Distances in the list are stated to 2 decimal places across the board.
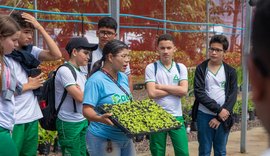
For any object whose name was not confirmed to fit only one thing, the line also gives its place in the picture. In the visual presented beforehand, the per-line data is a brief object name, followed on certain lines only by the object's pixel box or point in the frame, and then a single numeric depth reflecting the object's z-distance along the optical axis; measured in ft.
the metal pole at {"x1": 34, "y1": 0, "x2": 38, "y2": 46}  20.06
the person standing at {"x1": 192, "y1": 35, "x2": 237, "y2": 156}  16.42
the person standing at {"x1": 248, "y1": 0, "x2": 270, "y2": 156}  2.82
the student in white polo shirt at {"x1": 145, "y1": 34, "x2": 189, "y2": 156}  15.67
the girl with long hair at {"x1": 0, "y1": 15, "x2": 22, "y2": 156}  10.42
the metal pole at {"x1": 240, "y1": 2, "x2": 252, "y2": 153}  22.41
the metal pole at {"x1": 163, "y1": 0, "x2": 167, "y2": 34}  30.26
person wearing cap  13.57
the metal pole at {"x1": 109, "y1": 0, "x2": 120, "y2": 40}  16.54
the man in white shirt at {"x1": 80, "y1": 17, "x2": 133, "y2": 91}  14.96
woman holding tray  11.87
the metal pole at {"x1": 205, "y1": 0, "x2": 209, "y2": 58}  34.05
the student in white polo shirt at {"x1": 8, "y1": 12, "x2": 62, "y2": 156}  12.20
